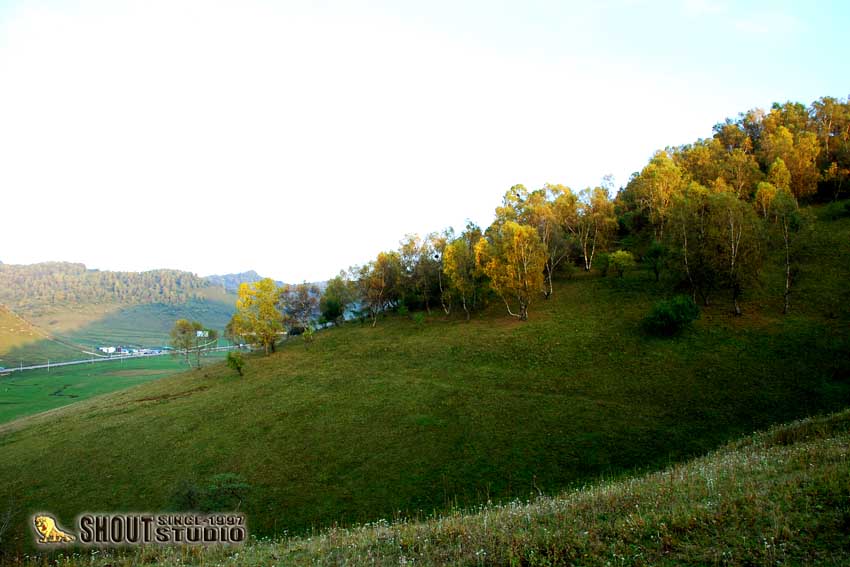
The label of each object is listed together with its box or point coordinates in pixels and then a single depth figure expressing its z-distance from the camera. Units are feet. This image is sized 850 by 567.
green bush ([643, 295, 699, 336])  140.26
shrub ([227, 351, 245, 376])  199.72
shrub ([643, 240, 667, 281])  187.11
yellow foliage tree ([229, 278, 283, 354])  223.30
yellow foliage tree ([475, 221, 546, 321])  185.98
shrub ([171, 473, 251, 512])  82.53
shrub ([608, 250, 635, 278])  199.72
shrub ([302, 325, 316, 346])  245.57
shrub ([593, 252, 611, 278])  212.64
